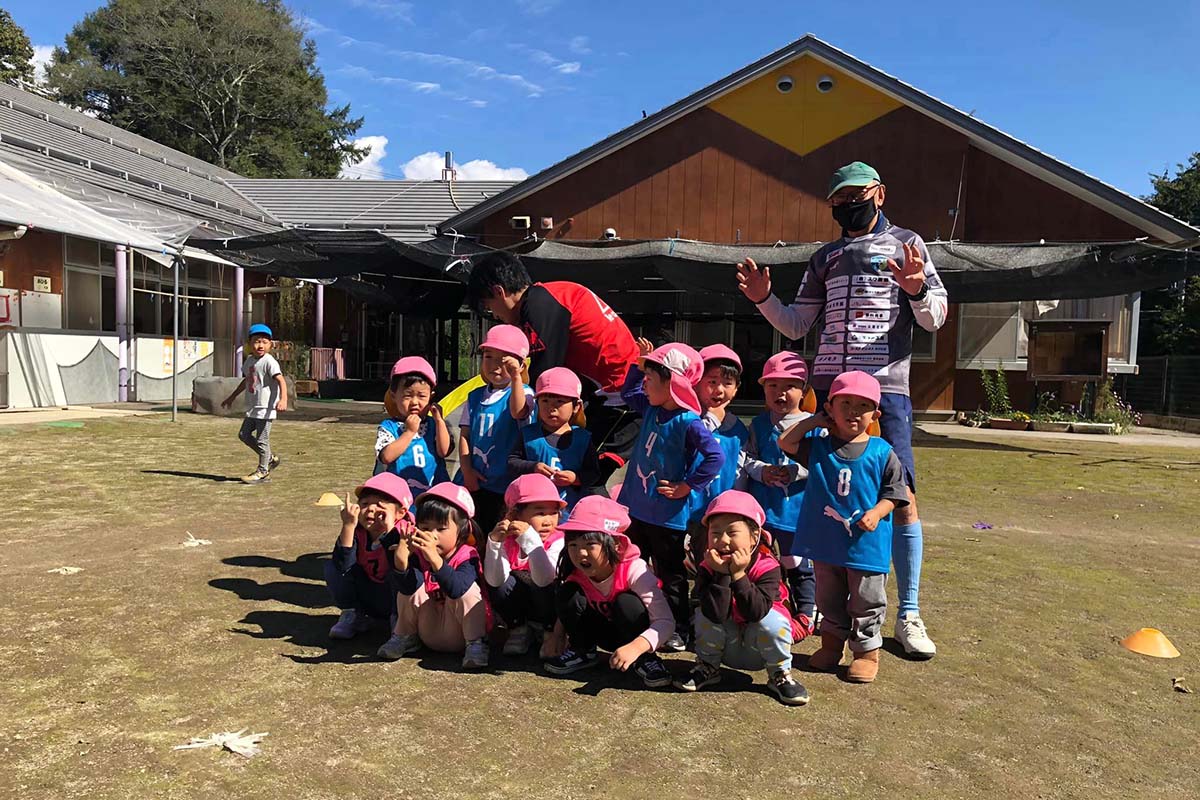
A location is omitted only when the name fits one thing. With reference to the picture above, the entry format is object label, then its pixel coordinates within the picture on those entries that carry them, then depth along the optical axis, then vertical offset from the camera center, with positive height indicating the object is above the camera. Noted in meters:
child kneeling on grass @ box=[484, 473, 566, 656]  3.26 -0.84
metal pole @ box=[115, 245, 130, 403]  16.02 -0.09
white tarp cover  11.88 +1.78
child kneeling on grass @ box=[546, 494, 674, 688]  3.01 -0.95
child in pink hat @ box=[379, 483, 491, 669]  3.18 -0.96
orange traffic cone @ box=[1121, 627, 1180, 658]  3.49 -1.21
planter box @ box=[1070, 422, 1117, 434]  14.29 -1.16
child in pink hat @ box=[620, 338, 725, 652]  3.38 -0.49
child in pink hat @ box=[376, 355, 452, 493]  3.94 -0.44
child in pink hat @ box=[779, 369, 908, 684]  3.09 -0.59
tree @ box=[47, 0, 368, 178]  41.84 +13.13
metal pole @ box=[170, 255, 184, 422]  12.05 -0.48
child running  7.79 -0.59
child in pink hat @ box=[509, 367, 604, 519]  3.54 -0.44
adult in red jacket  3.75 +0.06
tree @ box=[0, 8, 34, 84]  33.31 +11.53
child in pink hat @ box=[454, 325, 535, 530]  3.60 -0.34
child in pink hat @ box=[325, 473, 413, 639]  3.29 -0.90
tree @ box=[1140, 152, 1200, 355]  24.92 +2.03
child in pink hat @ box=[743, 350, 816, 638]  3.72 -0.59
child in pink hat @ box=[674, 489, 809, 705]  2.89 -0.91
